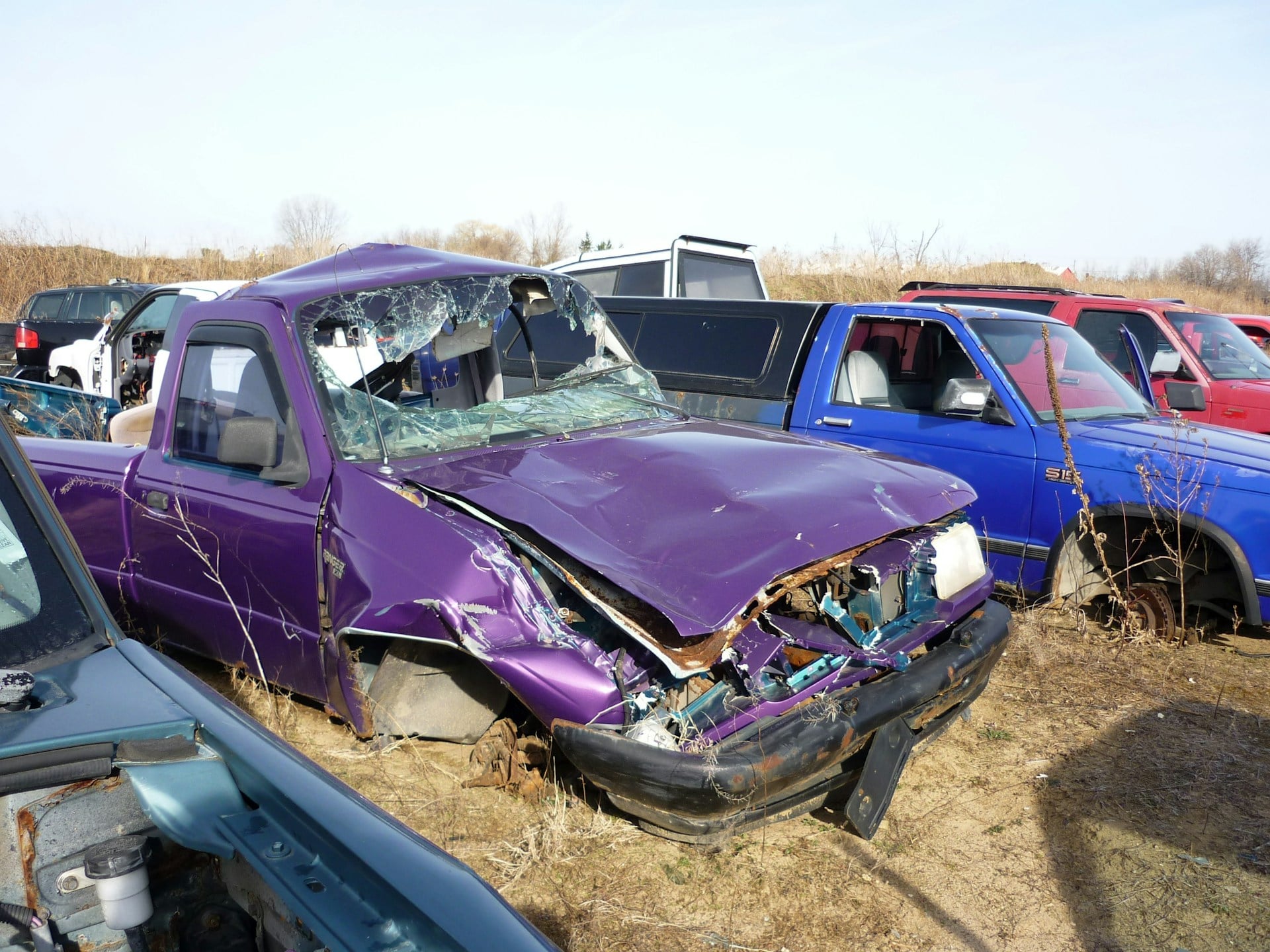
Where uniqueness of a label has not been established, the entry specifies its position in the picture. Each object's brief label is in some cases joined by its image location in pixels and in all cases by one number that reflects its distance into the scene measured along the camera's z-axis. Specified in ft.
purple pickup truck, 9.14
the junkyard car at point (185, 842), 4.75
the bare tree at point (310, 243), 81.66
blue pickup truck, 15.60
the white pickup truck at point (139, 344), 29.78
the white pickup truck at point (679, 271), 35.29
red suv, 26.37
